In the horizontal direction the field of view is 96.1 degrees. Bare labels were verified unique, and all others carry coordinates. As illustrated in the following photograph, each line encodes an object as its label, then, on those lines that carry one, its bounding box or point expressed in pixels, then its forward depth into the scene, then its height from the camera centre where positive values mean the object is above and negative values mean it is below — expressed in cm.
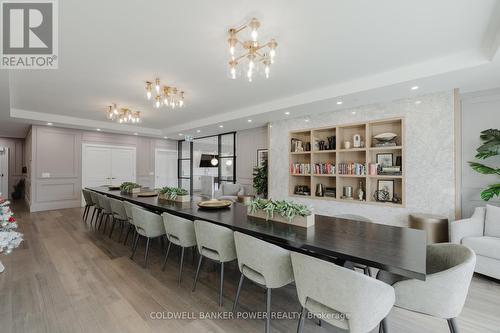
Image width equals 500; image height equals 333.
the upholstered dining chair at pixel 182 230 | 248 -73
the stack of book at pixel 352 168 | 445 -5
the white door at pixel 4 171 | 868 -25
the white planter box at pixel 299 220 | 206 -52
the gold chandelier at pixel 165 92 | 368 +132
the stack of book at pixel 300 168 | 523 -5
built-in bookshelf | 418 +8
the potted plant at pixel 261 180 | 609 -39
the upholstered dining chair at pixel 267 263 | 164 -73
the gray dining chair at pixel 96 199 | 458 -72
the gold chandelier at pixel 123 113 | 498 +120
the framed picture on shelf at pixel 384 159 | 423 +14
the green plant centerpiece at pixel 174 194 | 343 -46
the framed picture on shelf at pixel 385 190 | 423 -45
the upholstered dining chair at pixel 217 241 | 206 -71
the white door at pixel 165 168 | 916 -11
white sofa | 259 -89
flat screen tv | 791 +16
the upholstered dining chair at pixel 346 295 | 122 -73
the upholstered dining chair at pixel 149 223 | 287 -74
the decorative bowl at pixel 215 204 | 292 -52
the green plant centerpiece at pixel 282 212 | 209 -45
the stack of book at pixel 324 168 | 489 -4
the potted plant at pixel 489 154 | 313 +19
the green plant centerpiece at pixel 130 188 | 454 -47
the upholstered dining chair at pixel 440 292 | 132 -76
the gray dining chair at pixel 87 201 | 514 -85
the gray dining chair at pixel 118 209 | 359 -73
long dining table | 133 -56
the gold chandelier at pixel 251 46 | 213 +129
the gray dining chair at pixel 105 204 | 408 -73
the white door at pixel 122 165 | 796 +1
